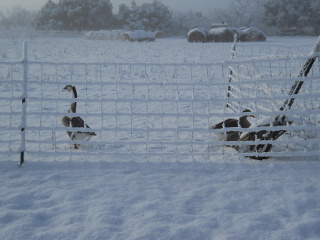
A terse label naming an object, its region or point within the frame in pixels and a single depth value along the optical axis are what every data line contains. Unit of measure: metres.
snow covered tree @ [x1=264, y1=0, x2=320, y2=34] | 47.66
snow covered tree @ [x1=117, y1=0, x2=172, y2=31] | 50.72
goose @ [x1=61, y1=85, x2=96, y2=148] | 5.07
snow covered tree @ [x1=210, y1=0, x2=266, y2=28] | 56.66
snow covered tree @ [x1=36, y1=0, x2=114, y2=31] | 46.91
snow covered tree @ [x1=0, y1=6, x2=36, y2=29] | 61.69
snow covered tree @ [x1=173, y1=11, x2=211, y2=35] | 57.09
